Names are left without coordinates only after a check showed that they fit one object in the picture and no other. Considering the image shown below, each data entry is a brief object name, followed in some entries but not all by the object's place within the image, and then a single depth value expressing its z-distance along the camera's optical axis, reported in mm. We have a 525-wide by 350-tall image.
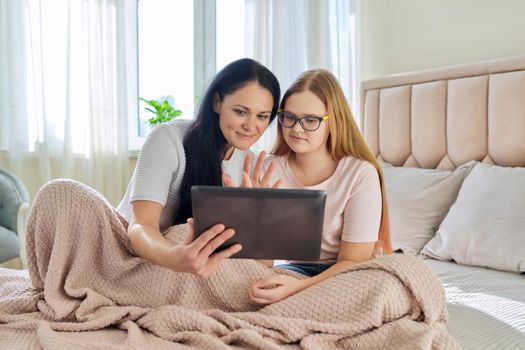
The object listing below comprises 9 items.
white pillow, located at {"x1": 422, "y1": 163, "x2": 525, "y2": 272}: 1924
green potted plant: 3350
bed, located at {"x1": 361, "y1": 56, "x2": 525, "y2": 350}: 1575
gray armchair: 2701
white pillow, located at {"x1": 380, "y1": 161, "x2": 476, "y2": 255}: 2281
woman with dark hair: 1460
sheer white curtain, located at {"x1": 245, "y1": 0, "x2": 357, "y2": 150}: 3521
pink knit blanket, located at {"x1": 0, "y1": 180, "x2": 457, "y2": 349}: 1132
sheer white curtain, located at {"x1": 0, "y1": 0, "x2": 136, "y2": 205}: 2918
